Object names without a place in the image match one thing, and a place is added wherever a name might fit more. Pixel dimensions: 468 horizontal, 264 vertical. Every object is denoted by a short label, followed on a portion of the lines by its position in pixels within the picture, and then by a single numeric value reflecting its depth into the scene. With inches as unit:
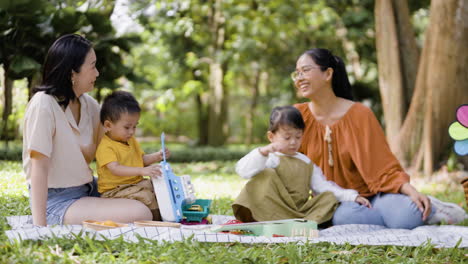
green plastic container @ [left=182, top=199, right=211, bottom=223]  130.7
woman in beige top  110.0
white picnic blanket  102.3
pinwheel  114.8
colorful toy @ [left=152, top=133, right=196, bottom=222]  124.3
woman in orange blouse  136.6
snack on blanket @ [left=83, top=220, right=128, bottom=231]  108.7
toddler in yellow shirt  122.6
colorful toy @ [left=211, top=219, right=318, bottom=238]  118.6
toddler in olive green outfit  127.3
